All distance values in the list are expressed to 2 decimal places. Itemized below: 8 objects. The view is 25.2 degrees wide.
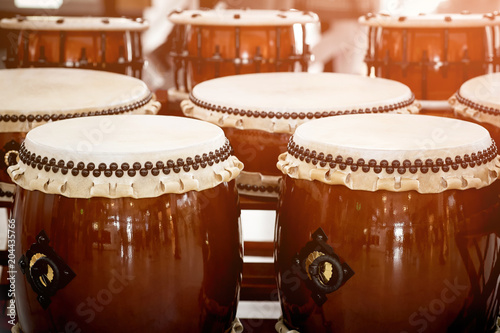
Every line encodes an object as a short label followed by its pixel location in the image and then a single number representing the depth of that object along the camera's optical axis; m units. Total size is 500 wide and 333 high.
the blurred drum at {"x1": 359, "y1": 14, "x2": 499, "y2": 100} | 3.59
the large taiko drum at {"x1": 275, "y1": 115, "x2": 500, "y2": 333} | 2.35
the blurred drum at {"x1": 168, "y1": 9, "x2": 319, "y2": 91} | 3.60
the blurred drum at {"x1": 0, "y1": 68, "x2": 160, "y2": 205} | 2.84
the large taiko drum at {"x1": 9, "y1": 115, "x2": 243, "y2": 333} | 2.37
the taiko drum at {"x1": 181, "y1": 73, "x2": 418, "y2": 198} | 2.87
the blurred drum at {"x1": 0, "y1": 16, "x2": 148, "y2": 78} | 3.79
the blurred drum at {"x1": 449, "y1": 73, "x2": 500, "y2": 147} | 2.82
